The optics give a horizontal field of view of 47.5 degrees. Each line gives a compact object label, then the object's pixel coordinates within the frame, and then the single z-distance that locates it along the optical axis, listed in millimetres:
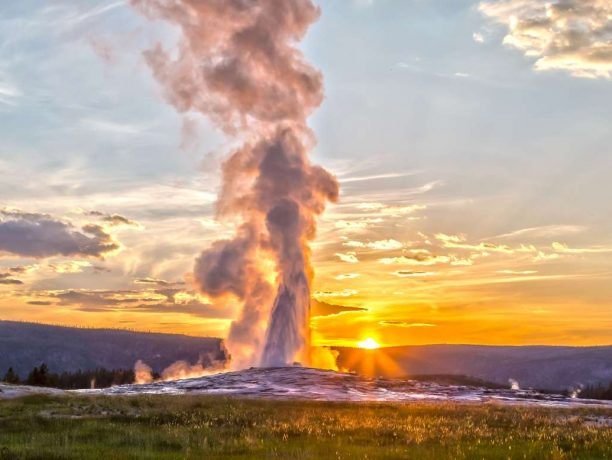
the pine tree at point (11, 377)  122112
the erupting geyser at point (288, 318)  111188
